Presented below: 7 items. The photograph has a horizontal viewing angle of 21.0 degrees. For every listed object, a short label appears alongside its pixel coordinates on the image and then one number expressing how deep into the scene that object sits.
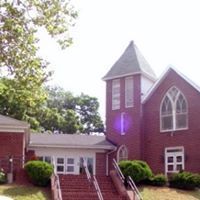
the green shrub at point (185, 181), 28.89
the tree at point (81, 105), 68.69
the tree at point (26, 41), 17.55
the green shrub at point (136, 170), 28.80
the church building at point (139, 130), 35.69
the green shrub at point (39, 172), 27.56
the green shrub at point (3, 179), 27.58
